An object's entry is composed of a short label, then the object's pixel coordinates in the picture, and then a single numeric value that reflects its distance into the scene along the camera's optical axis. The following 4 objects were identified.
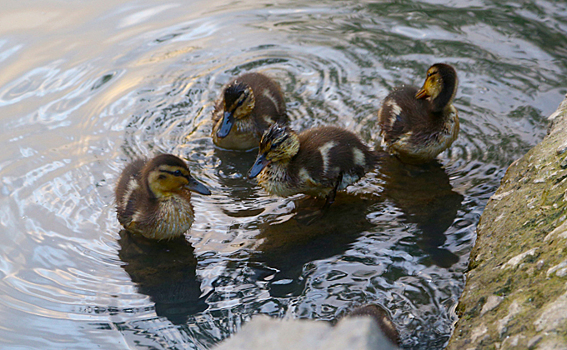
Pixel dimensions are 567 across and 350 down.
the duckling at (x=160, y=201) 3.75
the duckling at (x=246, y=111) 4.79
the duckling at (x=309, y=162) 4.01
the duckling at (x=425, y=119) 4.34
